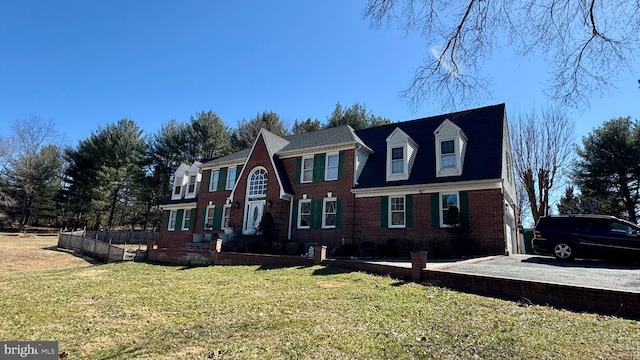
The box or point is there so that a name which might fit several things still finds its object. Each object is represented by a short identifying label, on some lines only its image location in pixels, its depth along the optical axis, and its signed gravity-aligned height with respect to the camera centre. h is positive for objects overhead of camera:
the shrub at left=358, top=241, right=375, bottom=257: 15.89 -0.56
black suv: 11.50 +0.46
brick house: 15.04 +2.64
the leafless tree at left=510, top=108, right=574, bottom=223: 22.80 +5.52
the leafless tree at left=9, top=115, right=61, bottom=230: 40.99 +6.22
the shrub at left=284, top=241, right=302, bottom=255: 17.06 -0.74
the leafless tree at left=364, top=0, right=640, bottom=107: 4.82 +3.38
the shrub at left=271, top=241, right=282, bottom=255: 17.17 -0.78
